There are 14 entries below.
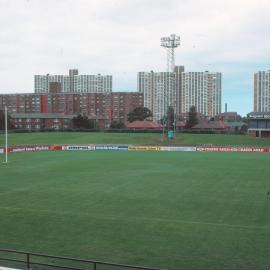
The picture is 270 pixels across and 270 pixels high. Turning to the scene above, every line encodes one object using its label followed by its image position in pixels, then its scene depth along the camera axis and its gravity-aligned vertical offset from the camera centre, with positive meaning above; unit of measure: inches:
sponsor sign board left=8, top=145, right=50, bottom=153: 2681.1 -198.5
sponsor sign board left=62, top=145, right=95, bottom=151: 2987.2 -205.7
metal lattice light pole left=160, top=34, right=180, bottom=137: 3356.5 +597.8
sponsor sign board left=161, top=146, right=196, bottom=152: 2891.2 -200.1
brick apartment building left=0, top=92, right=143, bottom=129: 7726.4 +296.0
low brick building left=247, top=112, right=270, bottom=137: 4252.0 -48.5
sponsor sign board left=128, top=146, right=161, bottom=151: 2945.4 -202.4
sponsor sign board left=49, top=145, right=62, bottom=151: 2993.1 -200.0
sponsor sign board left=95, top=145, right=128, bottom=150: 3031.5 -200.8
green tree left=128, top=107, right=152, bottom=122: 6417.3 +66.9
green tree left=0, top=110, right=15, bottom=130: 4969.5 -49.4
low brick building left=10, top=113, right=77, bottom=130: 6387.8 -43.6
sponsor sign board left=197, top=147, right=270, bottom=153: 2817.4 -196.7
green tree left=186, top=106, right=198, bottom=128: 5885.8 -2.7
